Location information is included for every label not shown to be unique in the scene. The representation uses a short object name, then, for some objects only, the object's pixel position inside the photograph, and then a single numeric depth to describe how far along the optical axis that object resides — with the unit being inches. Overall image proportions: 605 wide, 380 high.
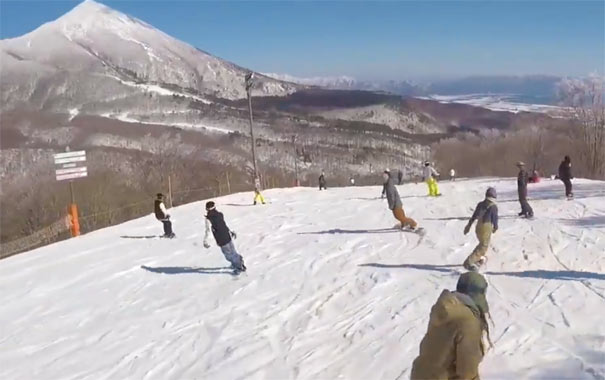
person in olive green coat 165.0
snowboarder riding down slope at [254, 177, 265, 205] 1038.4
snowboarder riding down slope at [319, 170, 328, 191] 1444.4
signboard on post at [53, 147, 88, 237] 833.5
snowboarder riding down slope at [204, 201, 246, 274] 478.0
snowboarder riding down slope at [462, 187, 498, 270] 441.7
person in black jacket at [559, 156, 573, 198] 808.9
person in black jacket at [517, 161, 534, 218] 669.3
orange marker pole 844.7
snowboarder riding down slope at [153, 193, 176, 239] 724.0
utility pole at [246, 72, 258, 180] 1384.0
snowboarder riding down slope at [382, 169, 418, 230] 619.8
